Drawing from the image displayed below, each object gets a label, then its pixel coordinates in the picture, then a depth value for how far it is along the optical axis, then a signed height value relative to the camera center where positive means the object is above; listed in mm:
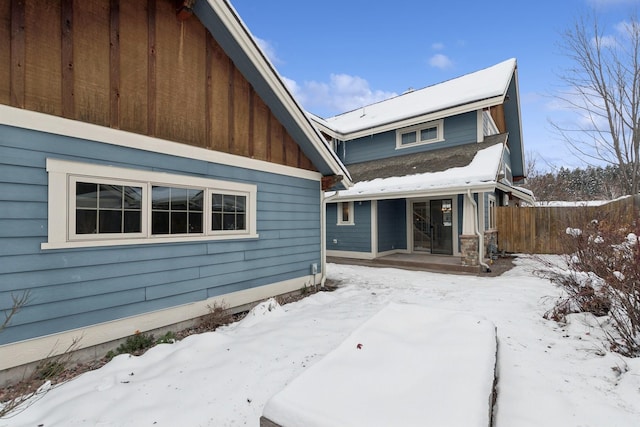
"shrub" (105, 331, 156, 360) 3586 -1609
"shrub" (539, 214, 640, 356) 3199 -763
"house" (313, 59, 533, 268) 9062 +1679
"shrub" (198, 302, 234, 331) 4469 -1557
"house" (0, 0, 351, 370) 3023 +707
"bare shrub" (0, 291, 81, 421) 2671 -1593
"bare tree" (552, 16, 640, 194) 11094 +4953
